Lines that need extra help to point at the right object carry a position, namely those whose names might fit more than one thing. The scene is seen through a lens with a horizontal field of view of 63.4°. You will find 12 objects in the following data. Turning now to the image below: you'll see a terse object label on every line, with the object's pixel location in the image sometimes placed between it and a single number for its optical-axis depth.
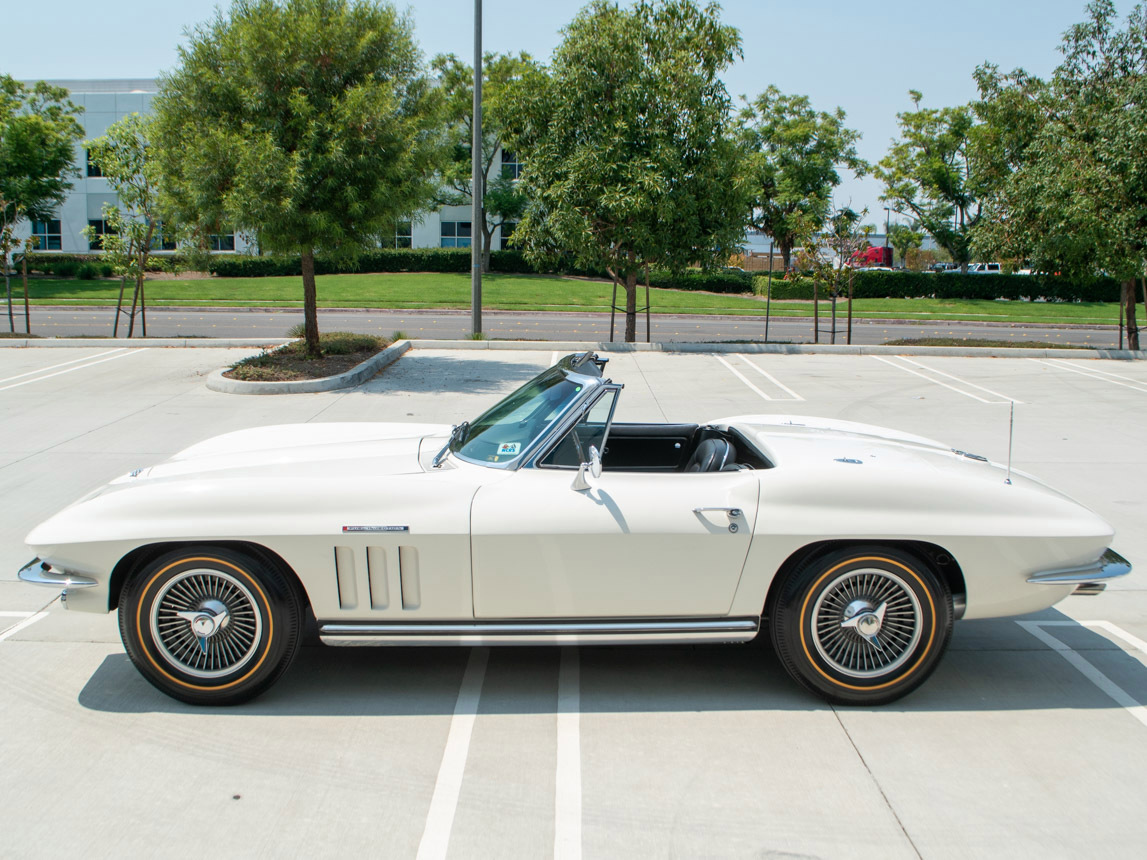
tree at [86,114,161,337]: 16.83
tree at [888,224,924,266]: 54.00
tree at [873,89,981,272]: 49.31
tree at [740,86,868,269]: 48.53
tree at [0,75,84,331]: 40.78
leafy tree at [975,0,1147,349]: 17.52
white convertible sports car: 3.78
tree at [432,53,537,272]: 46.38
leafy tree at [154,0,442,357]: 12.69
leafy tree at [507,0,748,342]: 16.98
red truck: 59.19
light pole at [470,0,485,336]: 17.42
